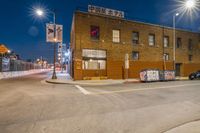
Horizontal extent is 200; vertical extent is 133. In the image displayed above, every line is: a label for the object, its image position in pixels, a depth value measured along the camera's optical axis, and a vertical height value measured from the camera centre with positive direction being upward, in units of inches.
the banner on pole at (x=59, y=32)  509.0 +172.5
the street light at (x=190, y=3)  421.4 +264.3
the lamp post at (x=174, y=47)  645.0 +118.1
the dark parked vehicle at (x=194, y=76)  606.3 -59.3
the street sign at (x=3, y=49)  548.3 +95.6
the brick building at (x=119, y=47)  517.2 +112.8
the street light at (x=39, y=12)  496.8 +268.7
